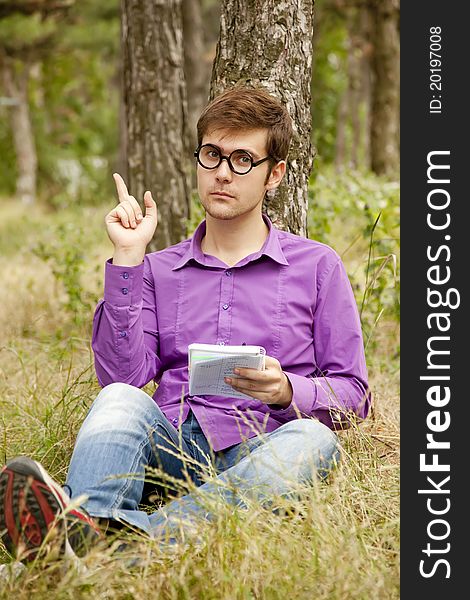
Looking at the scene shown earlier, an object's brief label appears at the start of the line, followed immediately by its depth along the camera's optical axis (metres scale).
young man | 3.00
